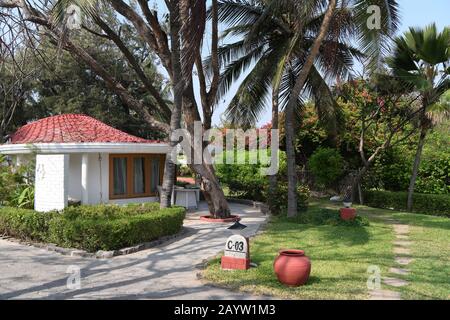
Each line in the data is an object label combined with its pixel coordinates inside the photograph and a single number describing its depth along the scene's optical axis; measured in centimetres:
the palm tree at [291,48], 1277
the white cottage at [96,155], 1523
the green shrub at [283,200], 1541
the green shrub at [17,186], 1307
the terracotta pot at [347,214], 1341
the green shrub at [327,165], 2033
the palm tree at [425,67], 1580
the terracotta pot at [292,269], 702
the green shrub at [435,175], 1831
